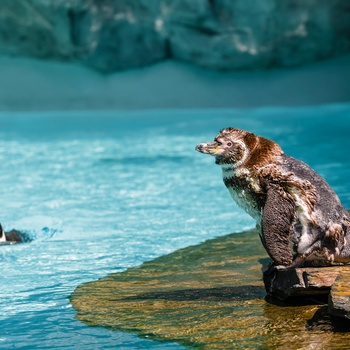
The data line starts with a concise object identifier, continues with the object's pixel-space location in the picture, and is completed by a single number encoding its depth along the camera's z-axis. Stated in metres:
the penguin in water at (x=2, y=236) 10.09
